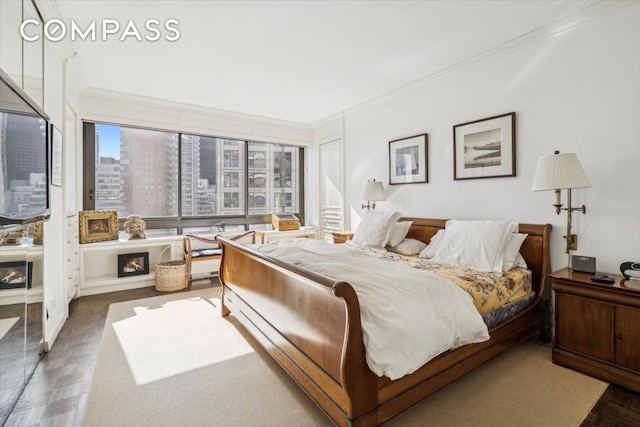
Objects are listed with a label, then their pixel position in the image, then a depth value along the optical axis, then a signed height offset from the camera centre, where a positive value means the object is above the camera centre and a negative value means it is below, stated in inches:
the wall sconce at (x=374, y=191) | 165.9 +10.4
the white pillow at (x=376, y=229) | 142.1 -9.0
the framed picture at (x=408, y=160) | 151.8 +26.0
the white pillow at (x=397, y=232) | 143.4 -10.2
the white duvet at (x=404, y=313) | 58.9 -22.0
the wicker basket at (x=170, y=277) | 166.2 -35.6
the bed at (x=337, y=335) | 58.1 -31.9
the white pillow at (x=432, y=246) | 126.3 -15.0
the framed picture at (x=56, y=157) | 103.7 +19.7
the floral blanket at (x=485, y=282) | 85.5 -21.6
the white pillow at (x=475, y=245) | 103.1 -12.5
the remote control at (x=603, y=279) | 84.2 -19.1
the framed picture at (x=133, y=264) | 169.2 -29.4
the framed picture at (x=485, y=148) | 118.7 +25.4
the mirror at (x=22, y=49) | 66.5 +39.6
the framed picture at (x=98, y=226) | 157.3 -7.7
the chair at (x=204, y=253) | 177.9 -24.8
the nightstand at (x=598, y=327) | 79.0 -31.9
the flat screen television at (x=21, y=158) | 58.7 +11.8
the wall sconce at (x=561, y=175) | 90.7 +10.5
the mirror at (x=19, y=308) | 66.8 -23.9
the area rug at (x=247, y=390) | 70.1 -46.4
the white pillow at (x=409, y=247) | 137.0 -16.5
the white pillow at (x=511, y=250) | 106.0 -13.9
